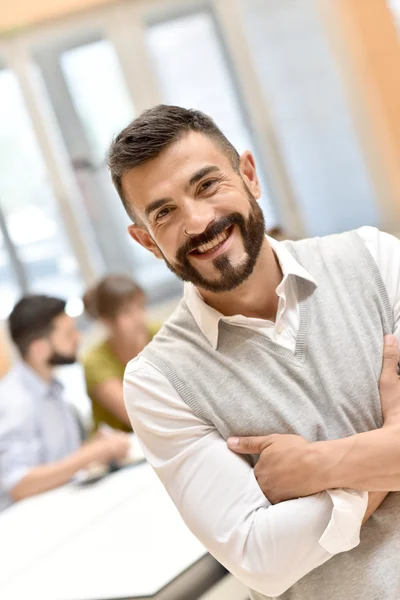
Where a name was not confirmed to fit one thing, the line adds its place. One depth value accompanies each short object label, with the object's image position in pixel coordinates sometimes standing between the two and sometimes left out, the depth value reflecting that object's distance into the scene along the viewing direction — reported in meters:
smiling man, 1.45
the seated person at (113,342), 3.42
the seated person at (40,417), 2.90
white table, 1.89
